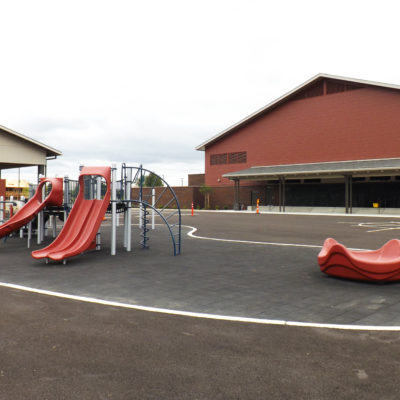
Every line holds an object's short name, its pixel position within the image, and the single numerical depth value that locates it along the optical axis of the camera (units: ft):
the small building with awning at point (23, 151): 93.40
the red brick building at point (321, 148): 115.34
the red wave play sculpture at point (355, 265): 24.26
